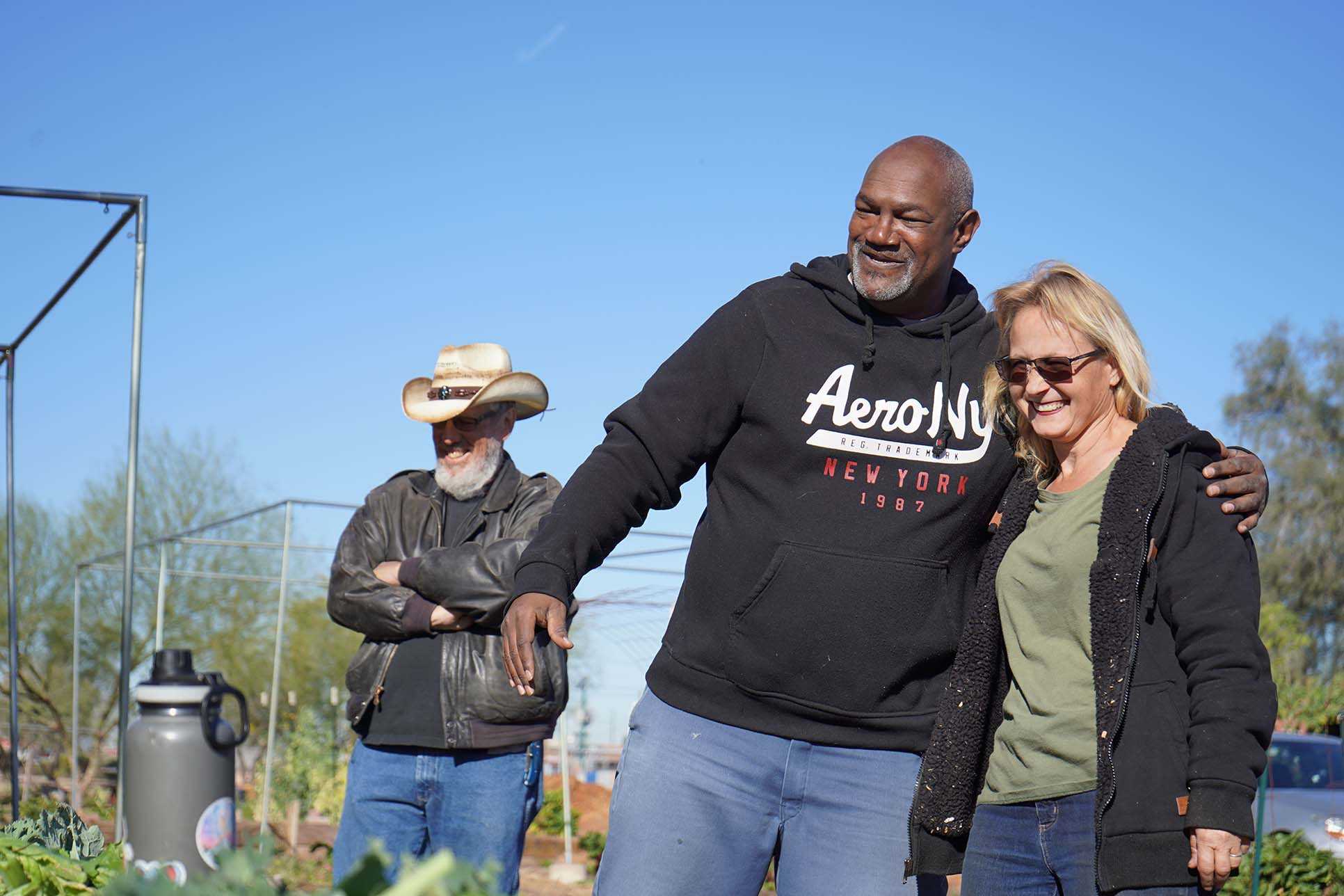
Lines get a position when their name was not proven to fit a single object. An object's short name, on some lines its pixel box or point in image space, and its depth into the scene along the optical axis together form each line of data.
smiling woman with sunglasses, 2.27
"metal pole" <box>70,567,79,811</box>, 13.83
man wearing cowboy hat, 3.86
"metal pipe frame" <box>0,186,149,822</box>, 5.76
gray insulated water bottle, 4.94
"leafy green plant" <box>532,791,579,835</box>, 12.91
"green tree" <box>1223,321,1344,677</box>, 32.72
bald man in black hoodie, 2.64
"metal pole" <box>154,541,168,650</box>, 9.49
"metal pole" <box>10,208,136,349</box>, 6.02
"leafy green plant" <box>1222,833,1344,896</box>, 6.68
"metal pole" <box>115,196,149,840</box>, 5.73
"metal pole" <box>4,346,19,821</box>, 7.19
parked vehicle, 9.78
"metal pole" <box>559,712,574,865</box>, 9.96
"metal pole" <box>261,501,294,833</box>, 9.31
